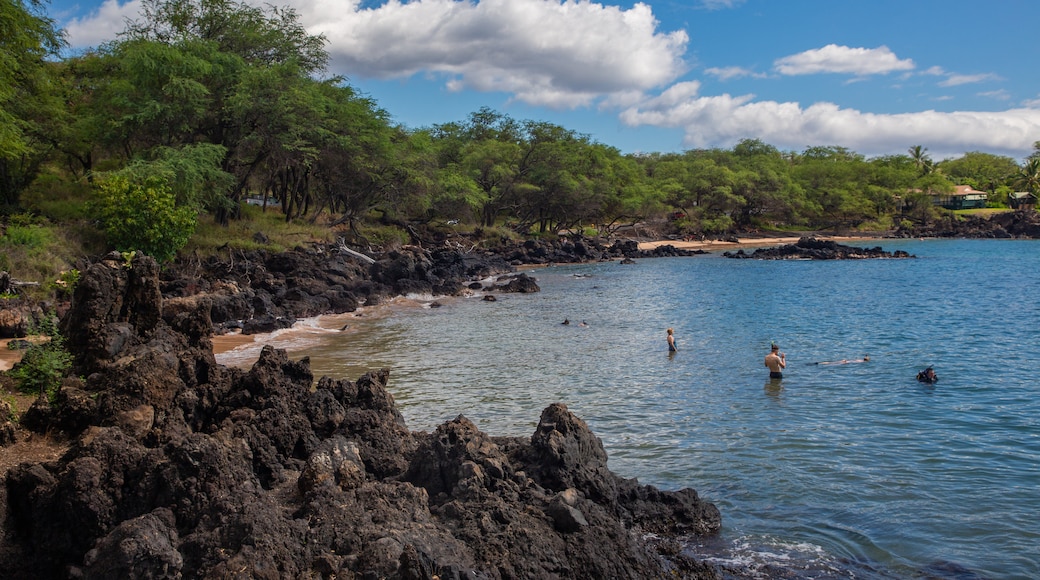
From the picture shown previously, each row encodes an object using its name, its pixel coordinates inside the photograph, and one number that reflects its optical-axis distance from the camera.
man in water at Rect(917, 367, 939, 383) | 17.72
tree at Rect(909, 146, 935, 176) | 112.75
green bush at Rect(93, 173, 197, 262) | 25.28
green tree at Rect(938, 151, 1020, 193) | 111.44
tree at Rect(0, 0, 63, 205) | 24.20
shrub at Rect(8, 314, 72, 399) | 10.47
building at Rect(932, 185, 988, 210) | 100.69
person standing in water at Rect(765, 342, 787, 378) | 17.78
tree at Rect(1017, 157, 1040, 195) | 100.75
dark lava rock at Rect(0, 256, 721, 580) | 5.96
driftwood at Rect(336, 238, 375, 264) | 40.12
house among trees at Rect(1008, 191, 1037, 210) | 99.38
